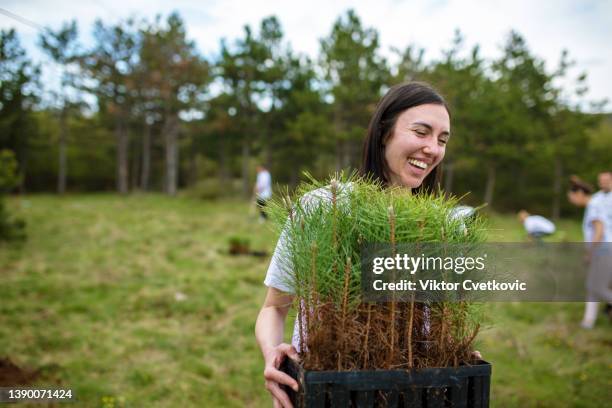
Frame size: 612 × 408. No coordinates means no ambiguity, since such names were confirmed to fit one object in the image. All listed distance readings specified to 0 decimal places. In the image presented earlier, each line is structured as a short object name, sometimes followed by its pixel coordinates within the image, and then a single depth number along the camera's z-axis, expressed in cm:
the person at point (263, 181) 1392
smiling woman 161
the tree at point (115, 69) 2684
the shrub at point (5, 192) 958
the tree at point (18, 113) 2297
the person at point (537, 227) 686
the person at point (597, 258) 574
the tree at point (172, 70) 2691
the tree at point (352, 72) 2461
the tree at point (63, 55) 2605
